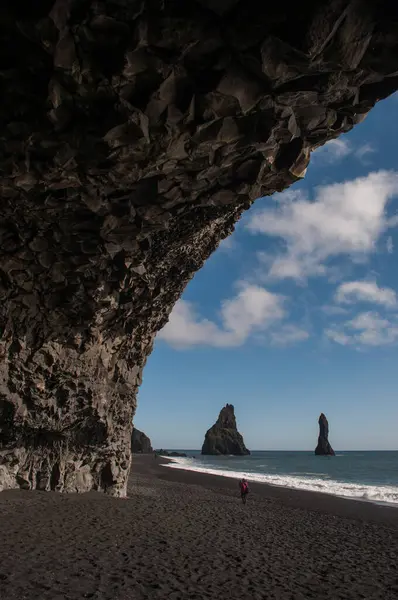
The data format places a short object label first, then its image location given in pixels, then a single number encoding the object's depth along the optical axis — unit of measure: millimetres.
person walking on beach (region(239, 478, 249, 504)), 23173
